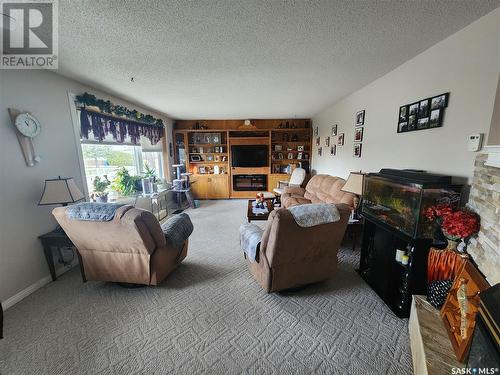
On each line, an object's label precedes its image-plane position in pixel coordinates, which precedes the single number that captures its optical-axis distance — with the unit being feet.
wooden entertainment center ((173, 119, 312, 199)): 19.79
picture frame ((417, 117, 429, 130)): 6.27
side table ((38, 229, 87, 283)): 7.06
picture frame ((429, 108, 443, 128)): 5.81
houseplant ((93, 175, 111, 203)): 9.27
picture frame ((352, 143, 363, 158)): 10.34
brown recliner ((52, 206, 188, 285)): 5.85
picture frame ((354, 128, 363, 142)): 10.18
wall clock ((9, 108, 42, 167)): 6.29
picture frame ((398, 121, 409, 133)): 7.12
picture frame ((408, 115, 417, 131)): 6.72
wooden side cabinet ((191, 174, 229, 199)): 19.92
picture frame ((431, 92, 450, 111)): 5.64
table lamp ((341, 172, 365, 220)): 8.61
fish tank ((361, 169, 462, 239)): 5.03
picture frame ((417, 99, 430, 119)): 6.25
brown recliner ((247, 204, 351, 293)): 5.55
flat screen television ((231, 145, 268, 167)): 19.63
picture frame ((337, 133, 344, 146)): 12.54
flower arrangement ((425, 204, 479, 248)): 4.49
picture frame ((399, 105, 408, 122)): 7.11
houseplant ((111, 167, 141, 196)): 11.12
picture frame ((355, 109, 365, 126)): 10.02
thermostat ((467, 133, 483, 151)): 4.81
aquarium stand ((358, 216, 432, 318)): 5.36
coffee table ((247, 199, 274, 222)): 10.82
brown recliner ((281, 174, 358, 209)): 10.63
